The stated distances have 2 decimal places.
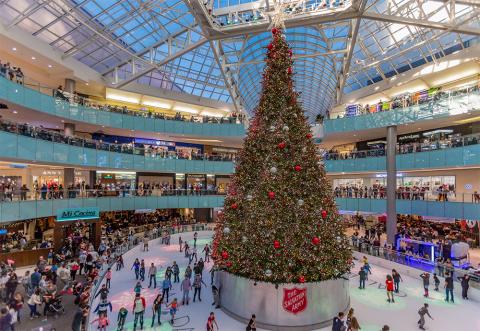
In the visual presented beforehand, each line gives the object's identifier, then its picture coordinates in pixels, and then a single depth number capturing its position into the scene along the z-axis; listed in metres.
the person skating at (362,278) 16.56
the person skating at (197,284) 14.54
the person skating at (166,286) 13.98
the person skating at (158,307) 11.87
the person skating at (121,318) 11.13
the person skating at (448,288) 14.61
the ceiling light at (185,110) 41.91
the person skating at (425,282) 15.38
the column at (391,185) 26.94
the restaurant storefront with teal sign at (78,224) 22.89
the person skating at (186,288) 13.86
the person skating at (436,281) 15.99
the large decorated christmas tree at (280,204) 11.67
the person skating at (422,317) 11.60
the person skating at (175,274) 16.92
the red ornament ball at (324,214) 11.90
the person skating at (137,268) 17.53
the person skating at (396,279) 15.65
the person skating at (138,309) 11.33
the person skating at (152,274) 16.47
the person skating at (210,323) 10.70
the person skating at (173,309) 11.87
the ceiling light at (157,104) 39.11
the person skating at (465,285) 15.22
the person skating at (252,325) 10.52
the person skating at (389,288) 14.39
